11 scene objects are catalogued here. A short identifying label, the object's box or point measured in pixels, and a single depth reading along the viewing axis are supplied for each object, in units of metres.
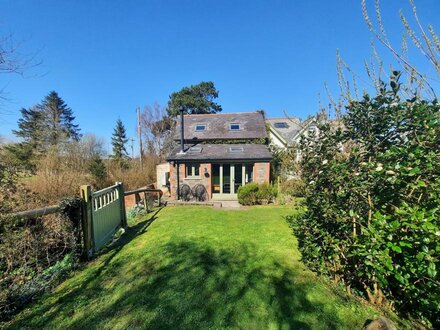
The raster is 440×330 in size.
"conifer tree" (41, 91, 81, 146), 33.28
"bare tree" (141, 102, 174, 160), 33.53
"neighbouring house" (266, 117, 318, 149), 21.53
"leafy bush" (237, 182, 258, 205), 11.72
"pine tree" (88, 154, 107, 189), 13.88
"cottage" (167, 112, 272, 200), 13.63
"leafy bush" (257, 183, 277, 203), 11.80
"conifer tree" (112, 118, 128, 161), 39.34
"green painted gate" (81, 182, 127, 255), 4.77
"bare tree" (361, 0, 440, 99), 2.32
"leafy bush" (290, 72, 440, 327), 2.34
